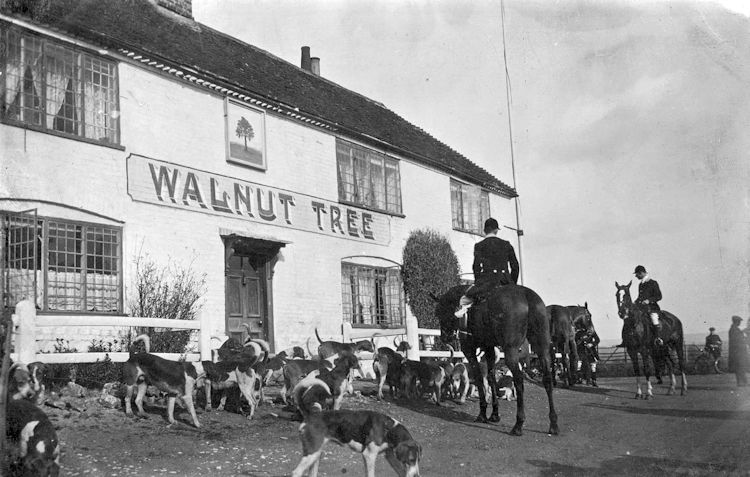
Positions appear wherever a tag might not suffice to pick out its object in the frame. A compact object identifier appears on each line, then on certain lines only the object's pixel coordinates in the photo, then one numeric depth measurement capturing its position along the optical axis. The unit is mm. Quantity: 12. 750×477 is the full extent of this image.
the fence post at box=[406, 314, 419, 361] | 16188
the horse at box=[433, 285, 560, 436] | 10258
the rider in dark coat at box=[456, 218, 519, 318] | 11062
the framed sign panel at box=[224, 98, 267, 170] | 16266
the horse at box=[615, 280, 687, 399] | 15523
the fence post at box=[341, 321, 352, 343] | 16766
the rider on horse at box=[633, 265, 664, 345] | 16156
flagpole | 25041
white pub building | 12164
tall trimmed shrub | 21953
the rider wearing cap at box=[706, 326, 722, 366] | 27577
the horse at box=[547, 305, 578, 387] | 17562
